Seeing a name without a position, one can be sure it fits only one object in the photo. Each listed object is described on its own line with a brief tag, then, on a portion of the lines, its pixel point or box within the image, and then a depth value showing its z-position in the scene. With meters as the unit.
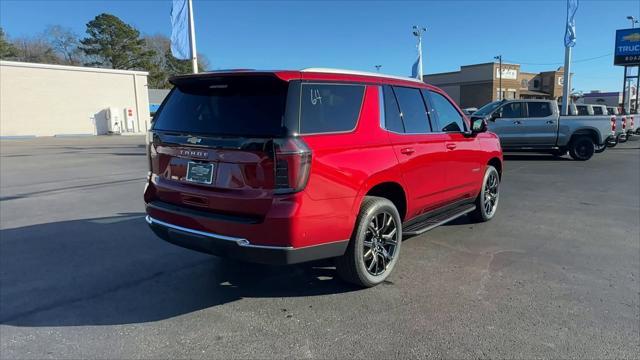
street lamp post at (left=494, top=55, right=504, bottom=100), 65.66
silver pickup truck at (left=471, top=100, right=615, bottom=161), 15.16
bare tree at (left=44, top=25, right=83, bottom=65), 70.25
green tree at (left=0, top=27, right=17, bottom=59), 60.56
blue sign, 39.78
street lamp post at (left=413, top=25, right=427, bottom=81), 27.71
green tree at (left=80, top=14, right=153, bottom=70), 65.75
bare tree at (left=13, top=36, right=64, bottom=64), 68.44
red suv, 3.32
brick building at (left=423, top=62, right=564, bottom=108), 67.31
